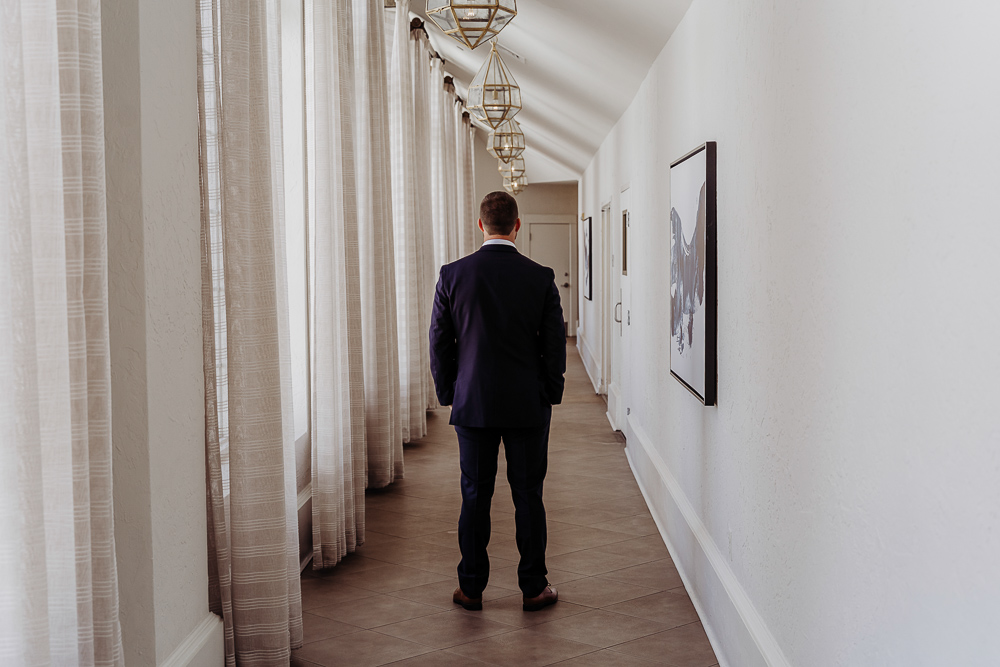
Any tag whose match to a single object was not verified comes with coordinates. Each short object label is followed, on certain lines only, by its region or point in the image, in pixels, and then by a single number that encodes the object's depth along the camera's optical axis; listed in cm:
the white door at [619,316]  762
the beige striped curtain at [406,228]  716
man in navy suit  357
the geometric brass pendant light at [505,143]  811
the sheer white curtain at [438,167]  984
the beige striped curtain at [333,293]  427
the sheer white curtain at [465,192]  1195
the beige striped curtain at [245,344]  287
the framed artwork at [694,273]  345
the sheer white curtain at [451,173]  1027
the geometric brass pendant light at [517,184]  1337
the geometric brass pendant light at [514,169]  1047
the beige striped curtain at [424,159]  809
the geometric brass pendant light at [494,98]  573
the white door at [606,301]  981
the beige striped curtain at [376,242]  532
